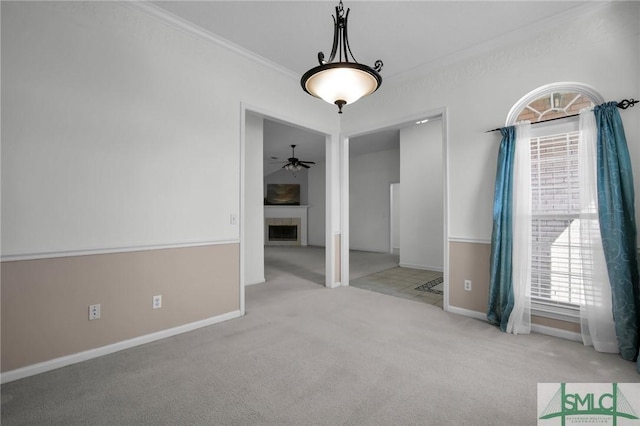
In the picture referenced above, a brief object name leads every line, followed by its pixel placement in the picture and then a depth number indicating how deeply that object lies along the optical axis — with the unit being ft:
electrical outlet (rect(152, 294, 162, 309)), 8.79
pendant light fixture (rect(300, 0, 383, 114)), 6.13
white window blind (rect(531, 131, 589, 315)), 8.76
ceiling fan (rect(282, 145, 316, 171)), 25.49
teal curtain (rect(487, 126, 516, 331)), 9.52
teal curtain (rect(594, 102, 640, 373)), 7.55
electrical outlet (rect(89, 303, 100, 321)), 7.65
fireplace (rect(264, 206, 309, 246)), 35.42
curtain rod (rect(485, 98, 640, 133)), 7.78
